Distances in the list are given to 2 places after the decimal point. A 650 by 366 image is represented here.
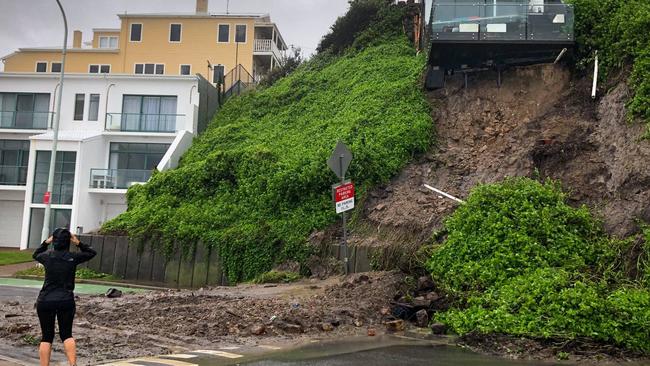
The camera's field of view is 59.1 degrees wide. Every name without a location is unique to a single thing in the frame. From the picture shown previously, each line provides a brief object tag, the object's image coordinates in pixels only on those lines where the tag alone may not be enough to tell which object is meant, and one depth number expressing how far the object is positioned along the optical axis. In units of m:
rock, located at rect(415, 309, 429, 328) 9.84
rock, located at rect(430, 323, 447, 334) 9.30
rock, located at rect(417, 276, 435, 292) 11.01
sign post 12.33
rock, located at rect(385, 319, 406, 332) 9.57
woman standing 6.12
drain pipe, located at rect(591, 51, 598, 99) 16.27
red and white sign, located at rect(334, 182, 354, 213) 12.32
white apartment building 30.72
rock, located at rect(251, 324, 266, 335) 8.78
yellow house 43.47
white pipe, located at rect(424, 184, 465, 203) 14.51
